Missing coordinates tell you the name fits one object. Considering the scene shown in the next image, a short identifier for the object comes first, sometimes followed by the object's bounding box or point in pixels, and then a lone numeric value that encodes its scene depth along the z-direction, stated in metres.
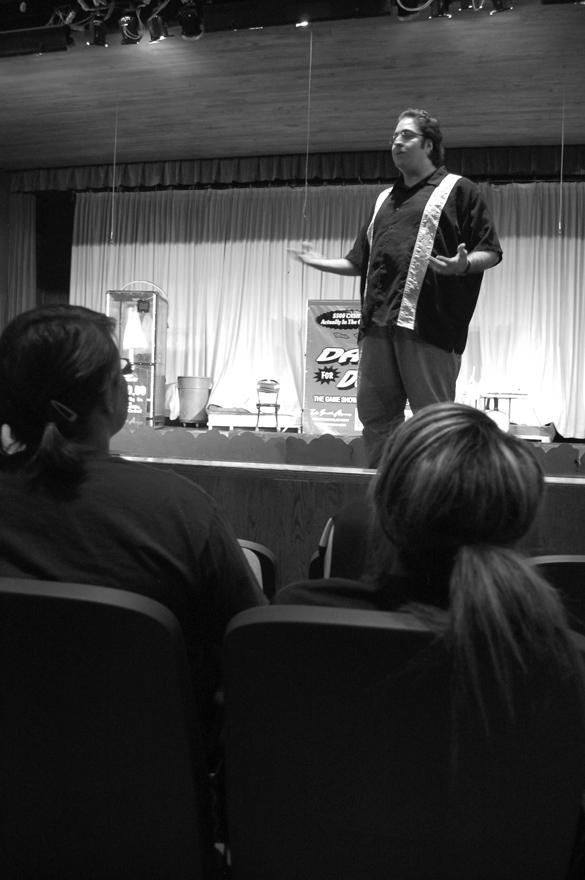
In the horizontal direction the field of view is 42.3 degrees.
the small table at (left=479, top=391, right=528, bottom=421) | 7.22
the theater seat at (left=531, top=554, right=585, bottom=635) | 1.06
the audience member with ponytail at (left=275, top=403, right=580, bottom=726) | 0.65
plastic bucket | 8.38
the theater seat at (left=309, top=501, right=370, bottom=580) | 1.21
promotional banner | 7.34
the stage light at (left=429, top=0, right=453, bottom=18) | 4.61
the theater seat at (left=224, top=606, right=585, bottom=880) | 0.66
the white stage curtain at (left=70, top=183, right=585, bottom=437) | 8.02
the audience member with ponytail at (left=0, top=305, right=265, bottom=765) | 0.87
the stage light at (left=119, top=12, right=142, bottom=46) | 4.90
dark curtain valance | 7.27
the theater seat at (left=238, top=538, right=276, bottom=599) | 1.53
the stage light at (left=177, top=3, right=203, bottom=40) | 4.85
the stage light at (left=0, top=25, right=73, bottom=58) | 4.93
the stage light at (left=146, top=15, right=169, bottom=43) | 4.88
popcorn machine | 7.92
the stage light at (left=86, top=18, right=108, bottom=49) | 4.95
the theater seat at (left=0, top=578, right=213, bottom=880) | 0.70
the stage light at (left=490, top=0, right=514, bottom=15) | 4.61
